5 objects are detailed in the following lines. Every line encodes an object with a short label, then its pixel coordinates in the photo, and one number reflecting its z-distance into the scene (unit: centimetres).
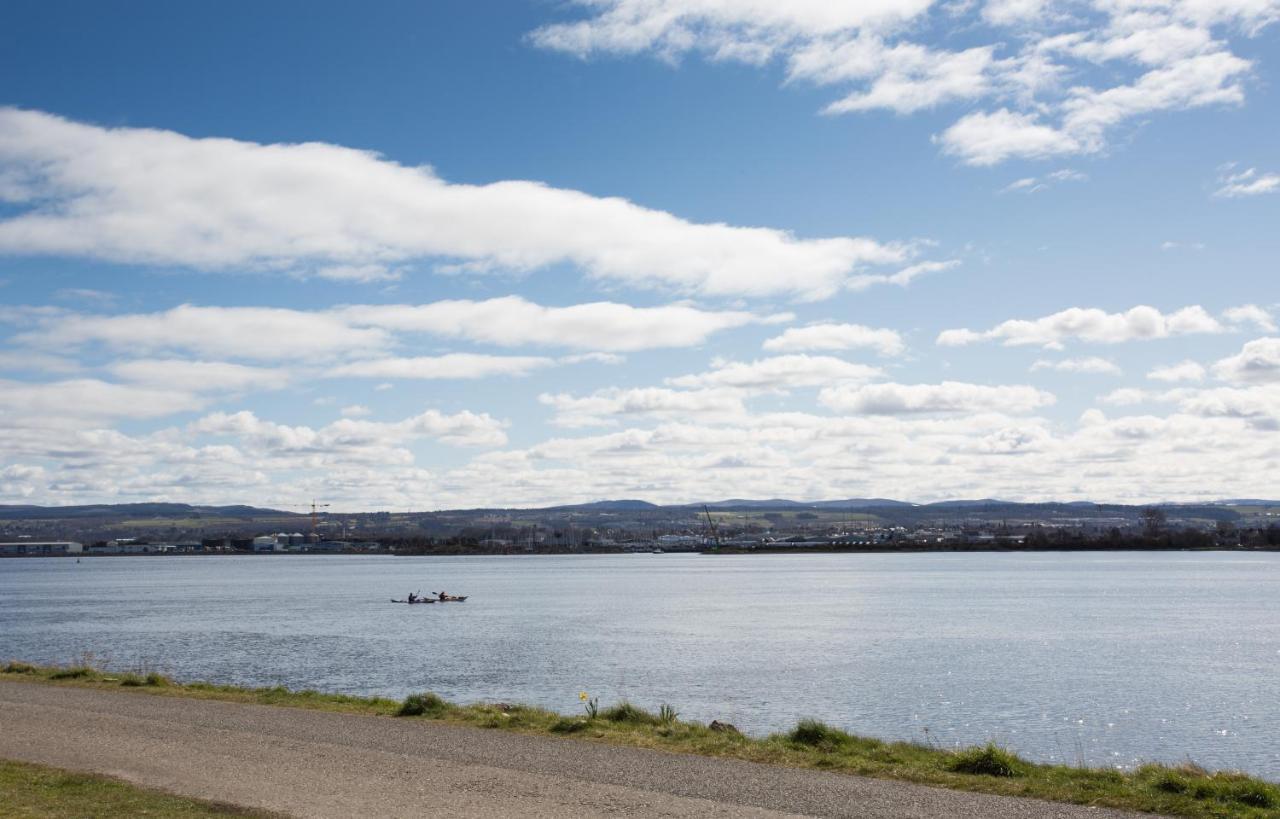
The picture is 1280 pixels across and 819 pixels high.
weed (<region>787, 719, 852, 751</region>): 1675
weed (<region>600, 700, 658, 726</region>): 1898
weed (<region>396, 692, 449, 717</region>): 2019
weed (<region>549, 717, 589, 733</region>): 1800
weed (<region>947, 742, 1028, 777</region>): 1429
